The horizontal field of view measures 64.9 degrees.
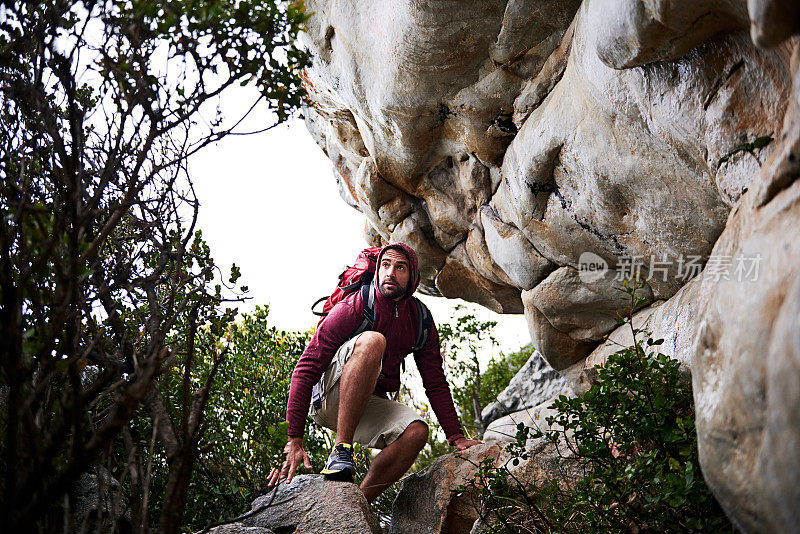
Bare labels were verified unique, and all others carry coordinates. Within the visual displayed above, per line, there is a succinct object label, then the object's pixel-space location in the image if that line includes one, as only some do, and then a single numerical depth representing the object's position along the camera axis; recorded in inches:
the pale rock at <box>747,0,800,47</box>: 85.8
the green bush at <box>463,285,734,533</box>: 124.0
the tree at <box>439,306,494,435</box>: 388.8
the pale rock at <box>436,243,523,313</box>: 338.6
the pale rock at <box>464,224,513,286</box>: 308.5
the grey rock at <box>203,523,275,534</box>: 154.5
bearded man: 198.2
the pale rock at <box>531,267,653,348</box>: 253.4
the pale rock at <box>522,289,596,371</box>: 292.8
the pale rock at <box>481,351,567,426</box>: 374.3
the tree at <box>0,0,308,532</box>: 81.0
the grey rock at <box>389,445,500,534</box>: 196.1
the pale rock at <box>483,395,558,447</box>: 278.5
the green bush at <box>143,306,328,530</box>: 212.4
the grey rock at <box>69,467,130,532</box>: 145.8
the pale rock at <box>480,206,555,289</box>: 272.8
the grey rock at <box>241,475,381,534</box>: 161.2
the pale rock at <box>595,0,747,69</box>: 128.4
